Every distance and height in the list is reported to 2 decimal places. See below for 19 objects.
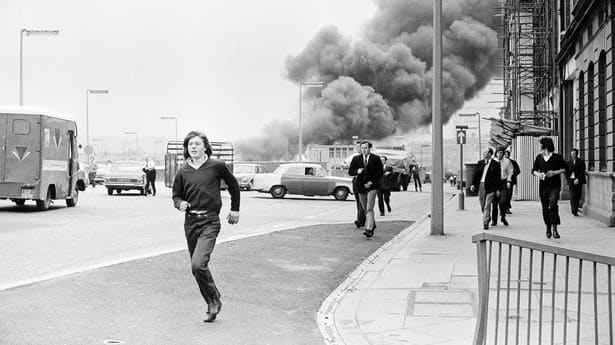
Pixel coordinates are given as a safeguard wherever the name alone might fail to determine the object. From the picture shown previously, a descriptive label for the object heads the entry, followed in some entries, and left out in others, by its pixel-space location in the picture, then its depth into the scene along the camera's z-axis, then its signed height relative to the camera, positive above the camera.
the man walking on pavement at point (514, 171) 18.06 -0.04
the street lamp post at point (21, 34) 35.78 +5.68
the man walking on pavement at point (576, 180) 20.27 -0.26
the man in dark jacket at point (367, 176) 14.71 -0.12
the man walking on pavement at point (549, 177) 13.95 -0.13
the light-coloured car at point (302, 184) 33.47 -0.57
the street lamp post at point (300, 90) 54.53 +5.27
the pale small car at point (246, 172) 43.38 -0.14
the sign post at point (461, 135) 28.86 +1.14
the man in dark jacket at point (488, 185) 16.83 -0.31
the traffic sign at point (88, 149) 60.47 +1.44
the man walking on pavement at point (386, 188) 22.58 -0.51
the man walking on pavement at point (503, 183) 17.55 -0.29
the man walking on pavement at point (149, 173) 34.72 -0.14
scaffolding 35.62 +5.11
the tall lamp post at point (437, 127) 15.59 +0.77
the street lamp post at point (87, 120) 59.66 +3.67
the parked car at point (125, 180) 34.84 -0.42
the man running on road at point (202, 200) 7.07 -0.25
